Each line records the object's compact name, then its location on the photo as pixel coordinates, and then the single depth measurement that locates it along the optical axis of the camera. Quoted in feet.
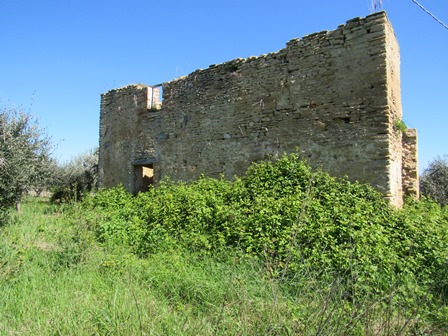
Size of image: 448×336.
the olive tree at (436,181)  43.72
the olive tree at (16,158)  21.12
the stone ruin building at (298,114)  19.94
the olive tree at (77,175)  45.73
